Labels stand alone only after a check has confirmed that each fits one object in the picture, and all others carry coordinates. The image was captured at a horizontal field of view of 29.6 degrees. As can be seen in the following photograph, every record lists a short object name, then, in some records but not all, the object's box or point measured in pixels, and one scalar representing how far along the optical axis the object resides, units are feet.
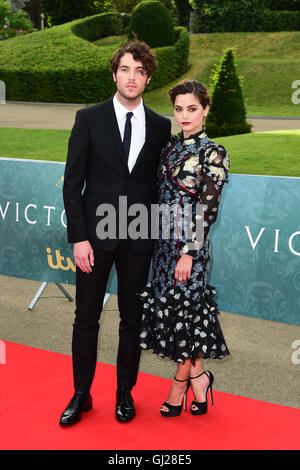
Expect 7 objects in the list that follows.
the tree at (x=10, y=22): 127.24
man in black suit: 11.05
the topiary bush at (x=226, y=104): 41.50
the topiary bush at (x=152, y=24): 93.50
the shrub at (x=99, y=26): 113.91
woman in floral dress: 10.86
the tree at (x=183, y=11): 135.33
